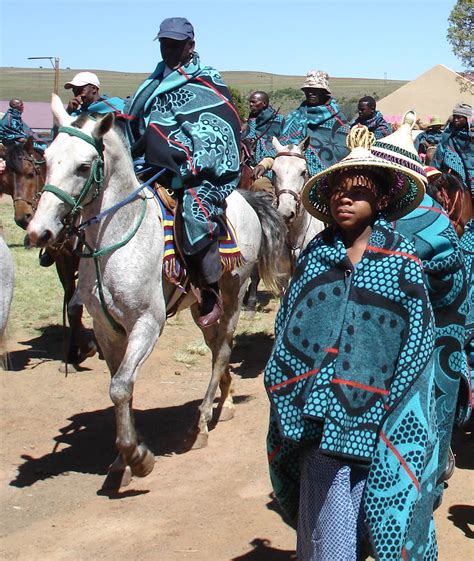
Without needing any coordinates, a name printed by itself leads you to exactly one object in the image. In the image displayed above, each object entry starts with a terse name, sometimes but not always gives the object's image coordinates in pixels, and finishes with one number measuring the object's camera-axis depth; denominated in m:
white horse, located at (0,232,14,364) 5.59
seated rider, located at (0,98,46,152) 16.16
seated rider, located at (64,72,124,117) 7.88
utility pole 30.59
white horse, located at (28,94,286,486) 5.80
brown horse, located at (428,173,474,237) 8.48
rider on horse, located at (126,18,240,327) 6.59
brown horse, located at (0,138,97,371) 11.61
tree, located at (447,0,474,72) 45.22
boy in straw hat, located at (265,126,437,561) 3.53
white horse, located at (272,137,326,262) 9.52
